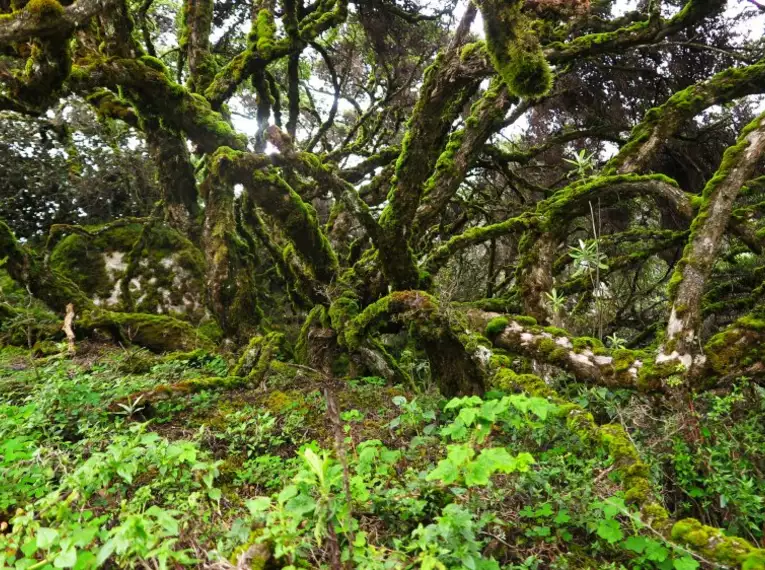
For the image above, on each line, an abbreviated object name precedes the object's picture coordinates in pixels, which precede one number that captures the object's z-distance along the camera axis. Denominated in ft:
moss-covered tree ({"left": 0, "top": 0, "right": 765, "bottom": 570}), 11.48
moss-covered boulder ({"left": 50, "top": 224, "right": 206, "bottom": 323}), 27.71
